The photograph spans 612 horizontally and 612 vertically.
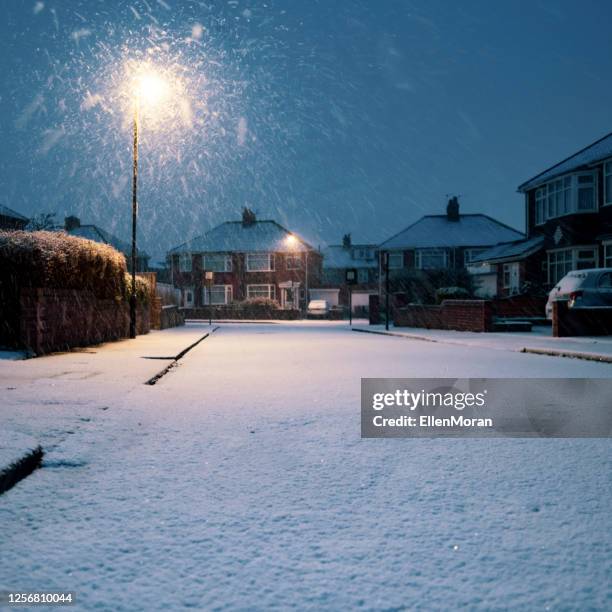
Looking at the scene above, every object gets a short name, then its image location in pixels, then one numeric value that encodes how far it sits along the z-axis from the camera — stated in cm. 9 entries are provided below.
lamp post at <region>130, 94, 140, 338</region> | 2289
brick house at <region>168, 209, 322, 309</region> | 6844
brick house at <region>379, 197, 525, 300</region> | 6228
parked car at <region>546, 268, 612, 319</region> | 2128
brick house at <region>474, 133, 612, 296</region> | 3133
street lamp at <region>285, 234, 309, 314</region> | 6831
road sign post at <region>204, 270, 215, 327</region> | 4038
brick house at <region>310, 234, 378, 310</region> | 7125
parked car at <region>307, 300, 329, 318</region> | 5528
